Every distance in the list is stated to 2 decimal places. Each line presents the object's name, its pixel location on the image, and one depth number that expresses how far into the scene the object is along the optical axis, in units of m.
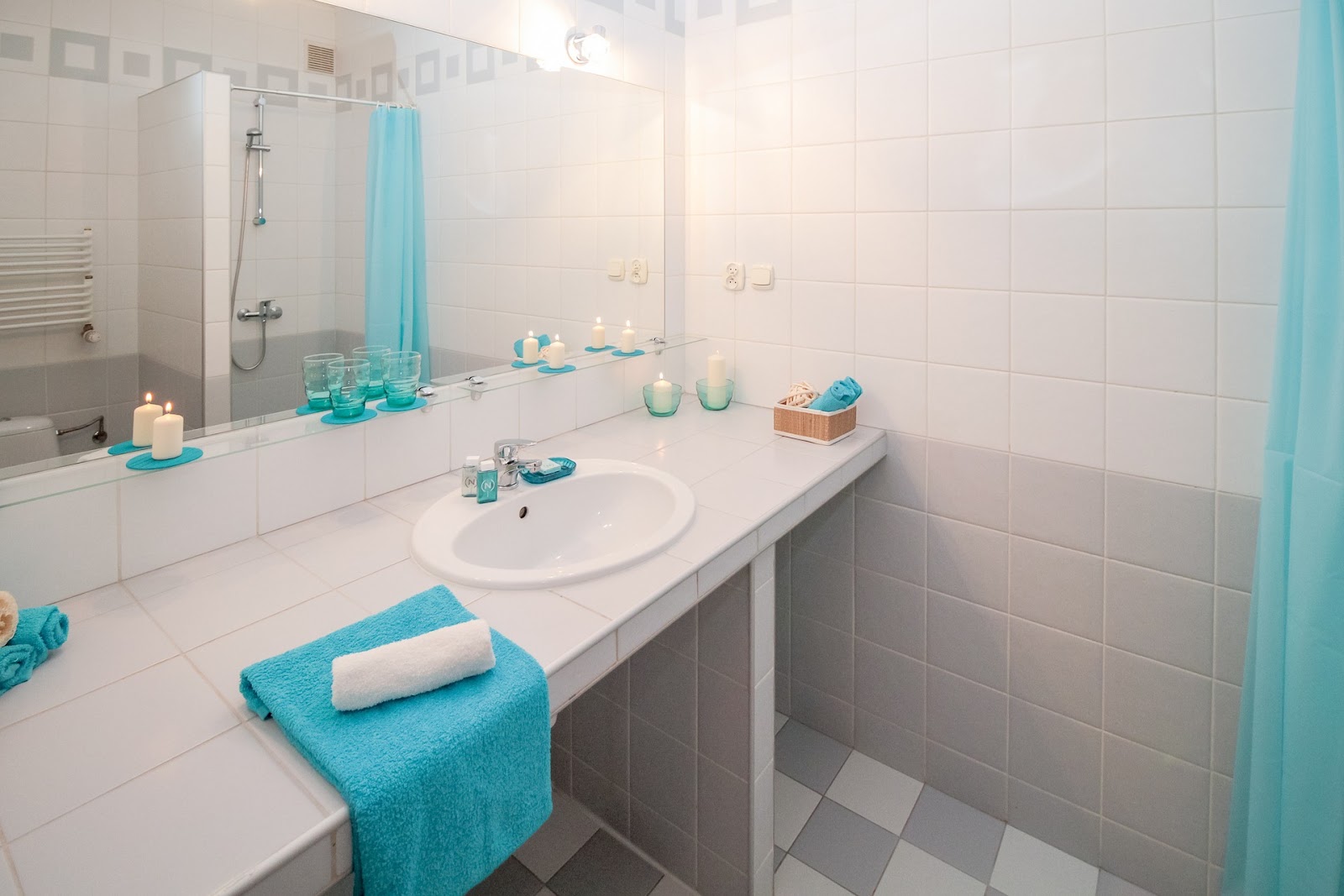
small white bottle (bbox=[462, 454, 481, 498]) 1.41
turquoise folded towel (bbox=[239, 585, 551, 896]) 0.69
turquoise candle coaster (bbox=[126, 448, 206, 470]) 1.09
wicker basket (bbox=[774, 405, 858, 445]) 1.73
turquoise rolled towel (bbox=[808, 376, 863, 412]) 1.76
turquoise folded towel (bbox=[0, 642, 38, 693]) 0.84
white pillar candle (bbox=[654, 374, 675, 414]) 1.98
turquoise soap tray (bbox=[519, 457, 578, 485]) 1.49
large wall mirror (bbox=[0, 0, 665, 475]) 0.98
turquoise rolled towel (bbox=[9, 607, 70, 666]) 0.88
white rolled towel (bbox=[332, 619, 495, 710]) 0.77
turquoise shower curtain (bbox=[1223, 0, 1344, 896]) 1.15
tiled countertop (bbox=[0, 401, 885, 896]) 0.63
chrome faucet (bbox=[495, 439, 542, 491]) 1.46
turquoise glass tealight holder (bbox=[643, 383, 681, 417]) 1.99
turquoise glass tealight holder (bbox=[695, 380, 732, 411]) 2.05
